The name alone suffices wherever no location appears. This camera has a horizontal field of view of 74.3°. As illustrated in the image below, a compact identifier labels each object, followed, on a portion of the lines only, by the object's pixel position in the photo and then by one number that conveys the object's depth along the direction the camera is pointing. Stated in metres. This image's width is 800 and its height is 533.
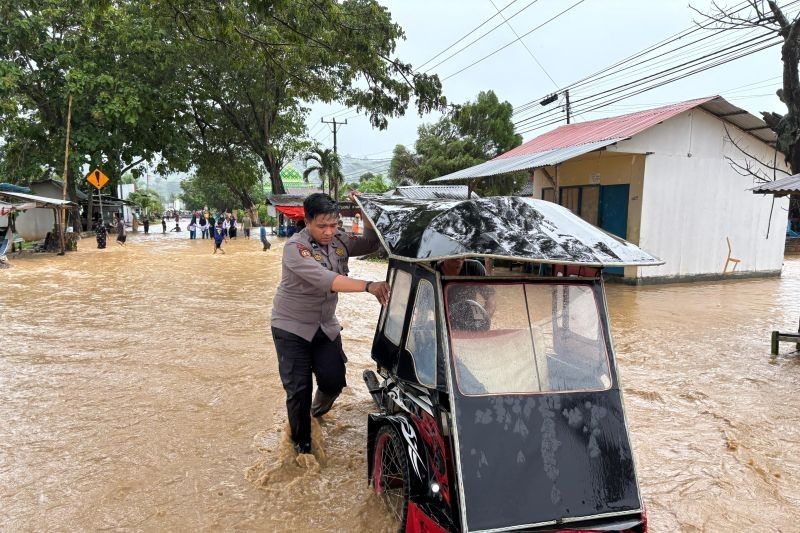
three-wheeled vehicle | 2.34
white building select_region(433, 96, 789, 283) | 12.43
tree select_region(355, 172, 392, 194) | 38.62
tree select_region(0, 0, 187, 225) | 20.83
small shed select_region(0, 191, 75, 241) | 28.36
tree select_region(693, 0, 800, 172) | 6.60
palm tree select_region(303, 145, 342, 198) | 34.38
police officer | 3.39
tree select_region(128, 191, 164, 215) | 60.94
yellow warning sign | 22.33
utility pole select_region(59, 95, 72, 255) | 19.72
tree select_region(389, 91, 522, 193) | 30.38
